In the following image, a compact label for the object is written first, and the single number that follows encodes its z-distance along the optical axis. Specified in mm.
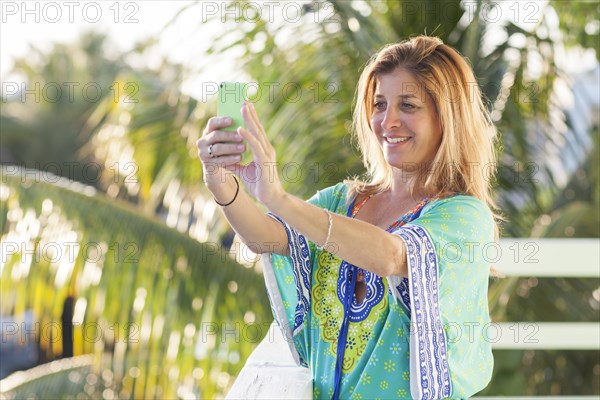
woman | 3479
